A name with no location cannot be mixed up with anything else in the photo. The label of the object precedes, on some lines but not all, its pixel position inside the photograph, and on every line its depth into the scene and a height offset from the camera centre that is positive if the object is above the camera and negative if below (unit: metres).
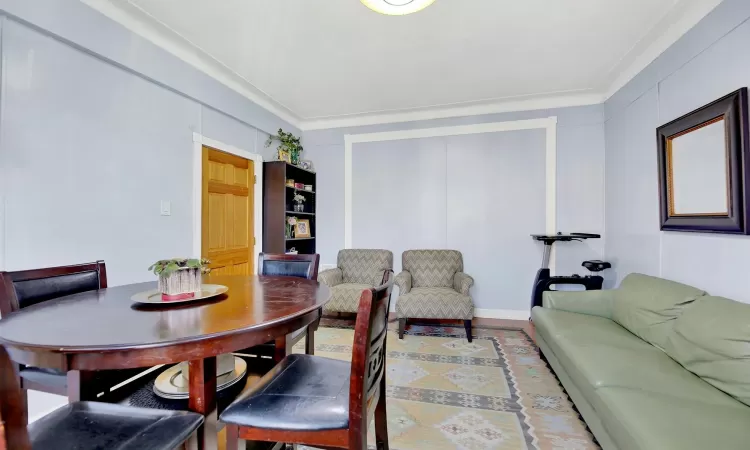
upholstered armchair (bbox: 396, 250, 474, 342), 3.19 -0.65
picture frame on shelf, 4.26 +0.01
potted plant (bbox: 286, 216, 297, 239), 4.04 +0.05
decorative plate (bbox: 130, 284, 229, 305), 1.33 -0.29
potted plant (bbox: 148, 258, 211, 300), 1.35 -0.20
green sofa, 1.18 -0.71
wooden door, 3.14 +0.18
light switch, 2.65 +0.18
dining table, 0.89 -0.31
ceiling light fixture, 1.69 +1.18
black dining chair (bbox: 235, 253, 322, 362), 2.25 -0.26
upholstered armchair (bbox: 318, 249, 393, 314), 3.75 -0.51
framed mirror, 1.82 +0.39
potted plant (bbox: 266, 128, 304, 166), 4.08 +1.12
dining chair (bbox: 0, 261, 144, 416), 1.30 -0.32
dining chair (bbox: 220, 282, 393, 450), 1.03 -0.59
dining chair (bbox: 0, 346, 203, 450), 0.89 -0.59
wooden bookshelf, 3.86 +0.29
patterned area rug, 1.72 -1.11
